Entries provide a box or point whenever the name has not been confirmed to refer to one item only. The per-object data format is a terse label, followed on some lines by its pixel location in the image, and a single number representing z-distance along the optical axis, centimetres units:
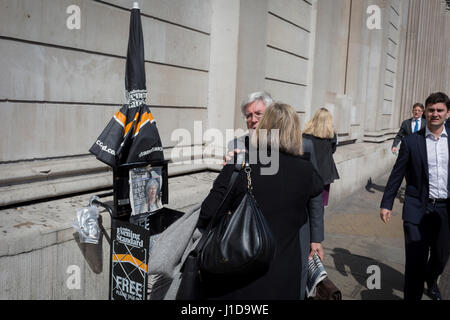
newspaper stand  327
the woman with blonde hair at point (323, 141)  631
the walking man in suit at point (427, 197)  422
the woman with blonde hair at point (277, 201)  248
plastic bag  343
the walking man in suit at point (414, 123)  957
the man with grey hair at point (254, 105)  393
